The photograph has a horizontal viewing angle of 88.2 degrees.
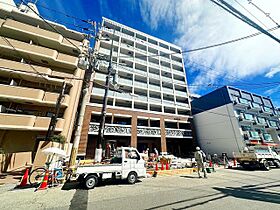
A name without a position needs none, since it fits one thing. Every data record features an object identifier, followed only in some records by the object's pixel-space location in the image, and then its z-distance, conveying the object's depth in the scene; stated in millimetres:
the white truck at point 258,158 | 13531
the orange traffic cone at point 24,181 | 7426
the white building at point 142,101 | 21312
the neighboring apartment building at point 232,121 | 22938
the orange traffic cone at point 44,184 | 7019
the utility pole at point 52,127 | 10617
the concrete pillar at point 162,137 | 22686
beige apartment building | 13453
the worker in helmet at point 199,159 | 10121
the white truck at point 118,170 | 7023
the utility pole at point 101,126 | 9711
